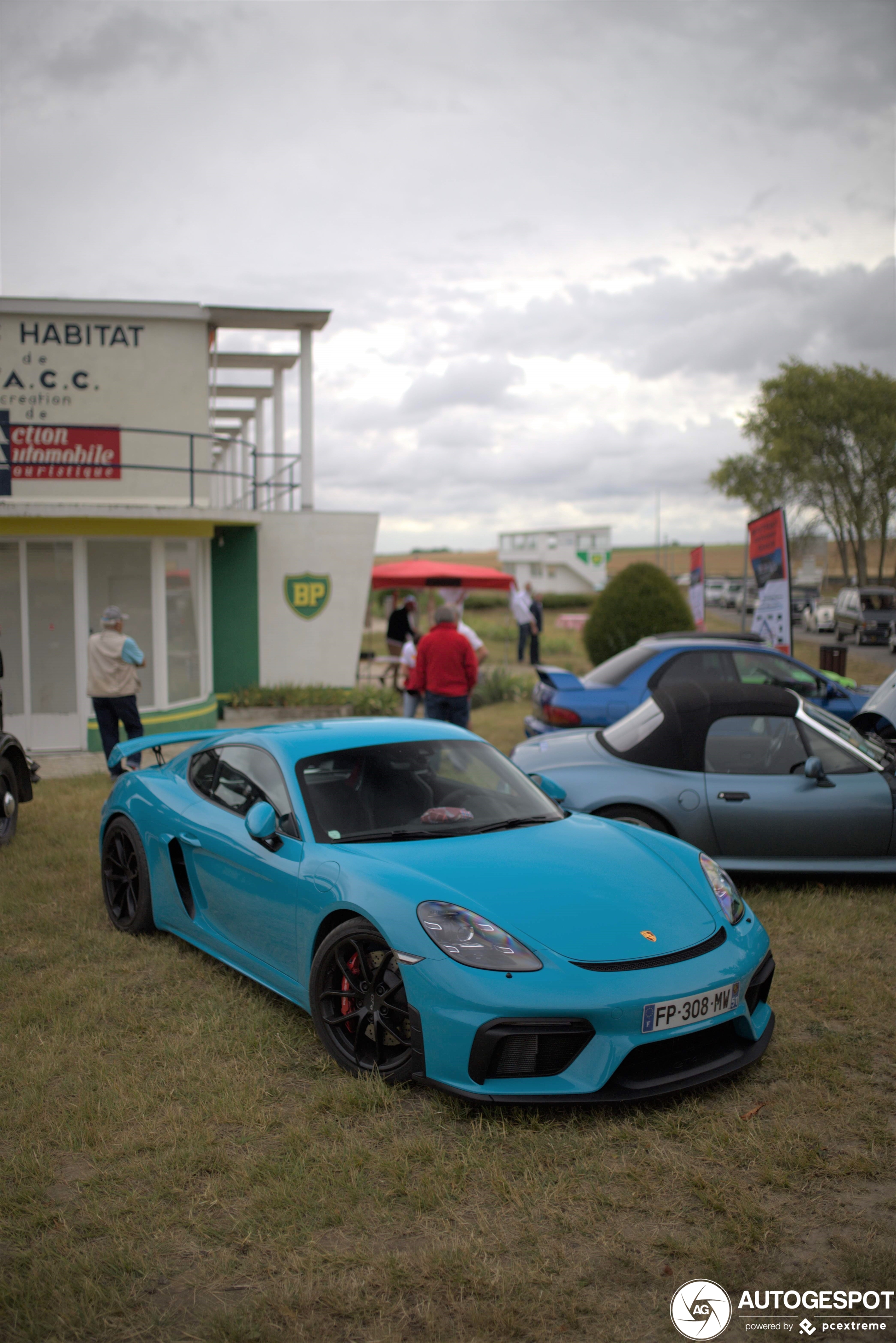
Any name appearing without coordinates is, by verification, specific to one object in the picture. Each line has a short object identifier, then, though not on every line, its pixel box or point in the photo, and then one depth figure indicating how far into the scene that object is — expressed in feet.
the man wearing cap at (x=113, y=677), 32.07
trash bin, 53.11
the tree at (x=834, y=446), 168.55
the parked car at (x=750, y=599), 195.27
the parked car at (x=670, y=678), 32.04
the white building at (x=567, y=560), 206.18
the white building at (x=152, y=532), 41.06
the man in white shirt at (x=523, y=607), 74.69
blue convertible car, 19.92
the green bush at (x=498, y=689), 59.00
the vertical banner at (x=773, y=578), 42.47
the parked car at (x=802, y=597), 154.40
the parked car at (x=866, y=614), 115.65
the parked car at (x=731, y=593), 211.82
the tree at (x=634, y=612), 67.46
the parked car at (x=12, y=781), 25.34
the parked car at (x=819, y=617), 144.15
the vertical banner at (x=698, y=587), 63.93
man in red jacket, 32.17
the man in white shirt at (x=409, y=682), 38.68
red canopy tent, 63.82
